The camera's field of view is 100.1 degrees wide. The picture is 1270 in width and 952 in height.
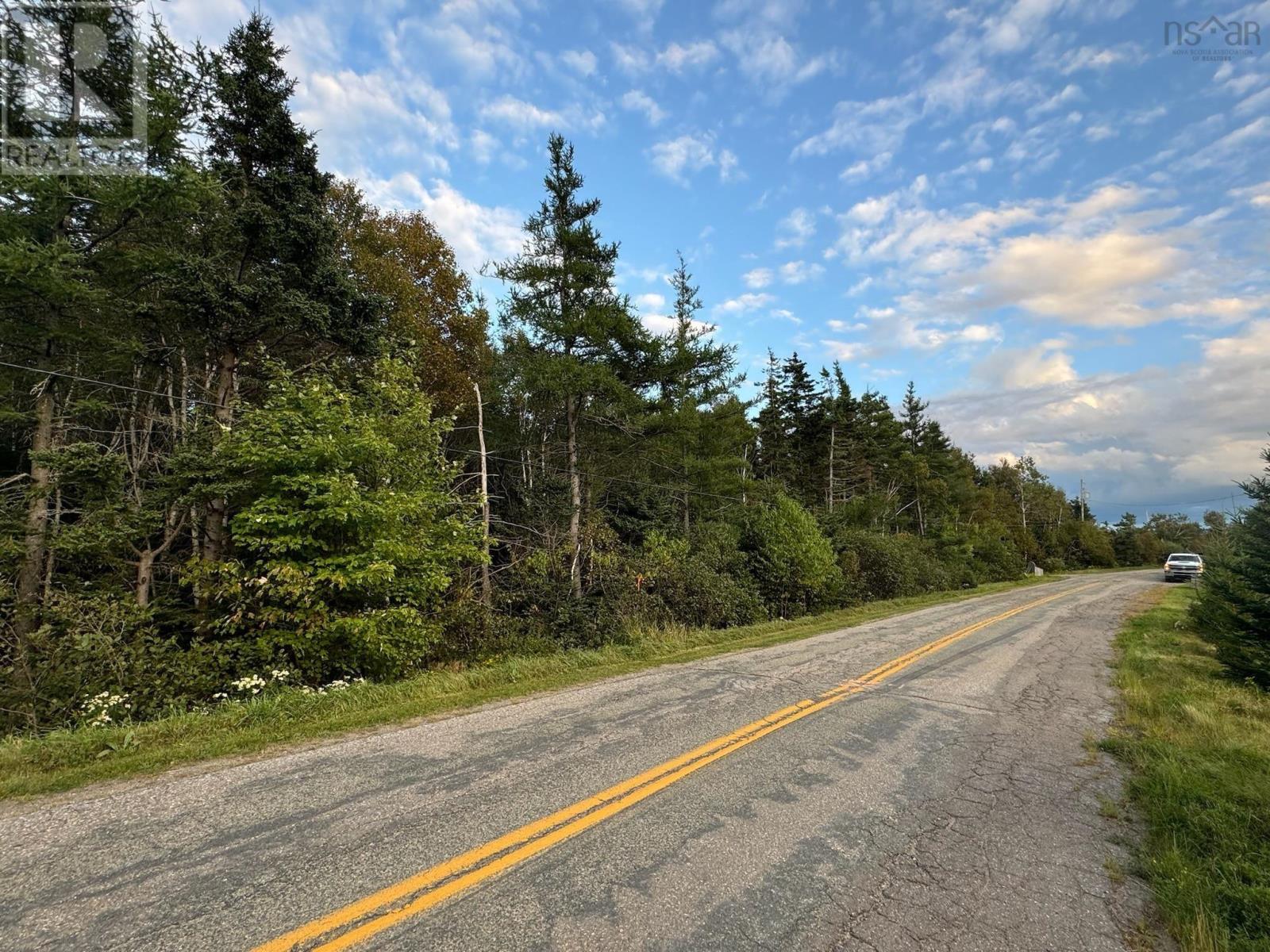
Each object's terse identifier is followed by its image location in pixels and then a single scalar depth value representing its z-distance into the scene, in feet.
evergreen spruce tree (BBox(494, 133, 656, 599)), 45.39
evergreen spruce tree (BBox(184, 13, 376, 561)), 32.40
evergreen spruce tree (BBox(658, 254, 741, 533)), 52.03
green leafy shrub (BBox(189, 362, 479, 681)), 25.46
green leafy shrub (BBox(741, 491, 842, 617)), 61.72
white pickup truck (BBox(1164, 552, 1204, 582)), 114.01
